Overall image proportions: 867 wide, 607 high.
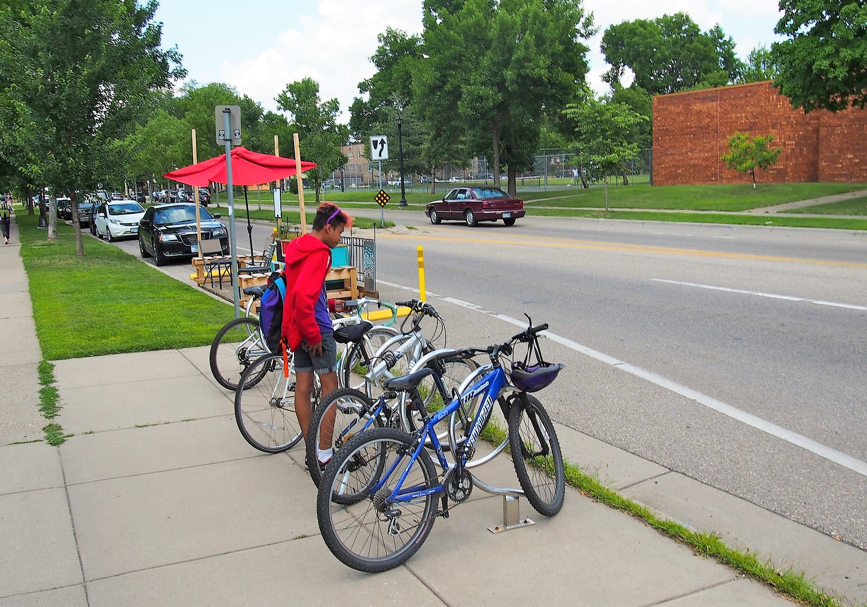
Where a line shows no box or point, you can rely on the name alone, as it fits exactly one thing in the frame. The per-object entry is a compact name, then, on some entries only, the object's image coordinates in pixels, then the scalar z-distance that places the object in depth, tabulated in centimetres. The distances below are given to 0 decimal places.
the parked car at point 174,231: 2052
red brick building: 3753
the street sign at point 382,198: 3138
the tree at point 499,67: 3934
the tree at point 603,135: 3164
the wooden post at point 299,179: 1284
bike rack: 454
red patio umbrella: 1464
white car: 3016
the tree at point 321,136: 5078
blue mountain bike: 404
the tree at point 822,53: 2475
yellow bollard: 846
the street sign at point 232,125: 1021
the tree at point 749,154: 3759
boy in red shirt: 499
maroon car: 3027
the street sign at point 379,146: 2765
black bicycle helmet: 449
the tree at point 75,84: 1811
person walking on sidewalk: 2769
